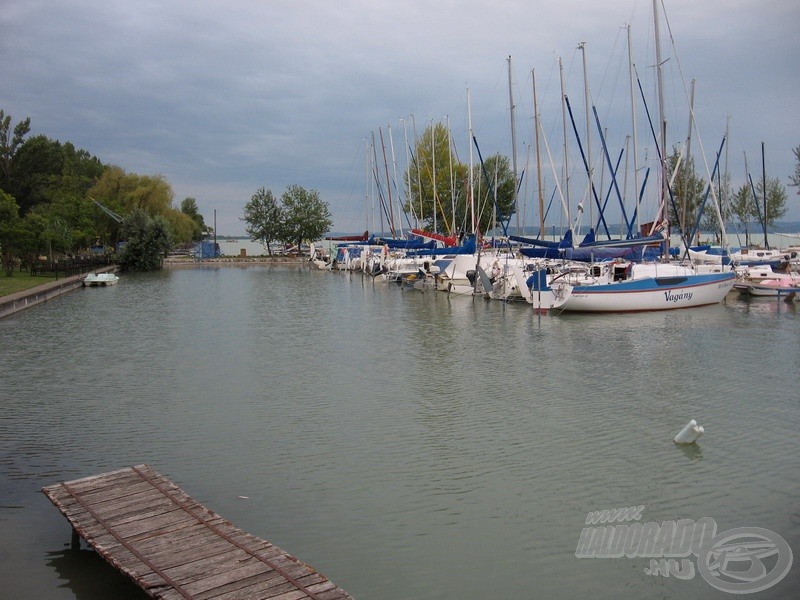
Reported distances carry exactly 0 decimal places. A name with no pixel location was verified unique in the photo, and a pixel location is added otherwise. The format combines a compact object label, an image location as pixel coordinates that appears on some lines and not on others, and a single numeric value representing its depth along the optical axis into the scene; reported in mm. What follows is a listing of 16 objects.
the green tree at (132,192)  82562
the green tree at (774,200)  63656
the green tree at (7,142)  68250
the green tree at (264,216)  104000
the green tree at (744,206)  65375
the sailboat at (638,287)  28812
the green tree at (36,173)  69250
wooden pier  6484
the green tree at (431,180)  75938
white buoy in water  11999
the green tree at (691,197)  53556
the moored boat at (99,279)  49094
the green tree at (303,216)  103375
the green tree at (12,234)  47688
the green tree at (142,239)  70375
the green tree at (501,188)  76625
